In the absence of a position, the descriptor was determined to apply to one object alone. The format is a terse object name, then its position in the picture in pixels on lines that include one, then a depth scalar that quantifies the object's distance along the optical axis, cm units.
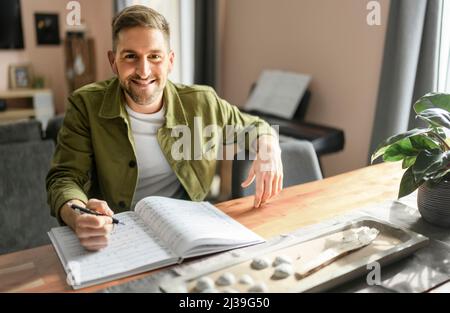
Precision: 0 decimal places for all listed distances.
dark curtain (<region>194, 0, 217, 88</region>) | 349
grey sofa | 154
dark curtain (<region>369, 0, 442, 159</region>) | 210
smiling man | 123
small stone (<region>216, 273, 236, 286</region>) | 76
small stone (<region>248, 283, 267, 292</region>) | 74
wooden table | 81
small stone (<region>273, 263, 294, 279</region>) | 78
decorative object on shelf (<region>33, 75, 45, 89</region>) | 425
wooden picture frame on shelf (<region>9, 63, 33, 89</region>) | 420
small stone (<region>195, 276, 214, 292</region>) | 74
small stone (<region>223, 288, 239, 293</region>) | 74
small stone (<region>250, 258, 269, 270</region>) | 81
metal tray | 75
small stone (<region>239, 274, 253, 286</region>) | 76
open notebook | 83
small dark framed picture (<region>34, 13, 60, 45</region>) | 421
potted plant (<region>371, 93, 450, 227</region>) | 96
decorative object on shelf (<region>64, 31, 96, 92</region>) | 419
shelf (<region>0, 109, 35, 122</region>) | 405
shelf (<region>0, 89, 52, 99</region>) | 405
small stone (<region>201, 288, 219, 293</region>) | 74
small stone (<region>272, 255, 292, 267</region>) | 82
